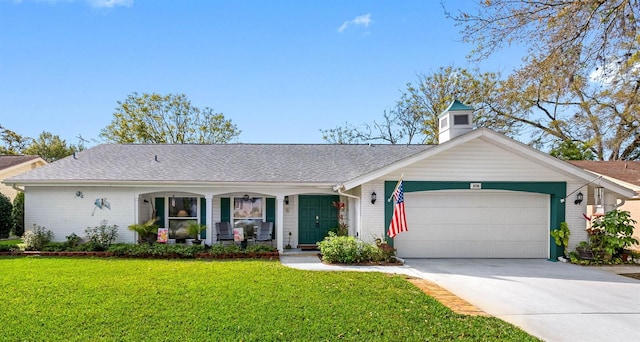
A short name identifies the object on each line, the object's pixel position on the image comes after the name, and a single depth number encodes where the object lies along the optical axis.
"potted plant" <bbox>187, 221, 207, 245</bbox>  12.04
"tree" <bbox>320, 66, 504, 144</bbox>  26.05
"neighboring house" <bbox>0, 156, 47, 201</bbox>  18.77
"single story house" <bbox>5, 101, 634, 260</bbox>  11.05
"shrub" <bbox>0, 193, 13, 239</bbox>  15.30
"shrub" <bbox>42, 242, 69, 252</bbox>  11.42
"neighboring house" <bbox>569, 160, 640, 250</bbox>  14.32
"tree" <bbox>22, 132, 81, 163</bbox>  37.16
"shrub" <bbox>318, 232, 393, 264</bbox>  10.33
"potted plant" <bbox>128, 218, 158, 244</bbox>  11.87
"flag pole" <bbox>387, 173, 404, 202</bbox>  10.26
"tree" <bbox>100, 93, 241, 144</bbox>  31.50
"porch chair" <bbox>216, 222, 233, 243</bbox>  12.56
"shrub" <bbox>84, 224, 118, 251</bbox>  11.55
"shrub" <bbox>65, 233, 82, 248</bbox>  11.81
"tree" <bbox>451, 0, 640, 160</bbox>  5.73
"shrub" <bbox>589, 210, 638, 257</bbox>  10.41
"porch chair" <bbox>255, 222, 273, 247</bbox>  12.73
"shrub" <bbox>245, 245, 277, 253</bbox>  11.33
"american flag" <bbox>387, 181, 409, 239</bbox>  9.57
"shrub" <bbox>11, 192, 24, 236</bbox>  15.72
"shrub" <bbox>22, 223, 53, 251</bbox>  11.53
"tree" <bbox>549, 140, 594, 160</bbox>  25.11
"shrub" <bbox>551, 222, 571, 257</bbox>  10.89
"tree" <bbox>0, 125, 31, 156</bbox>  37.54
